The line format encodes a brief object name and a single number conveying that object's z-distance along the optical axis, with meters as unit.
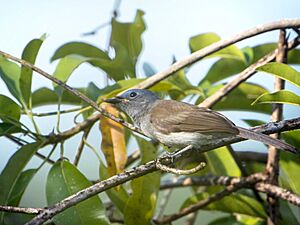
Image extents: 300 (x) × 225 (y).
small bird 6.58
